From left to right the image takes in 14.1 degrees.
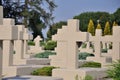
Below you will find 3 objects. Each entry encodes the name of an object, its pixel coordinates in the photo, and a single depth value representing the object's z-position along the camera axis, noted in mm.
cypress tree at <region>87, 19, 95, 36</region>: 81062
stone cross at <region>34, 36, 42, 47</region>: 41441
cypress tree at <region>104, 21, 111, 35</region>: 81375
